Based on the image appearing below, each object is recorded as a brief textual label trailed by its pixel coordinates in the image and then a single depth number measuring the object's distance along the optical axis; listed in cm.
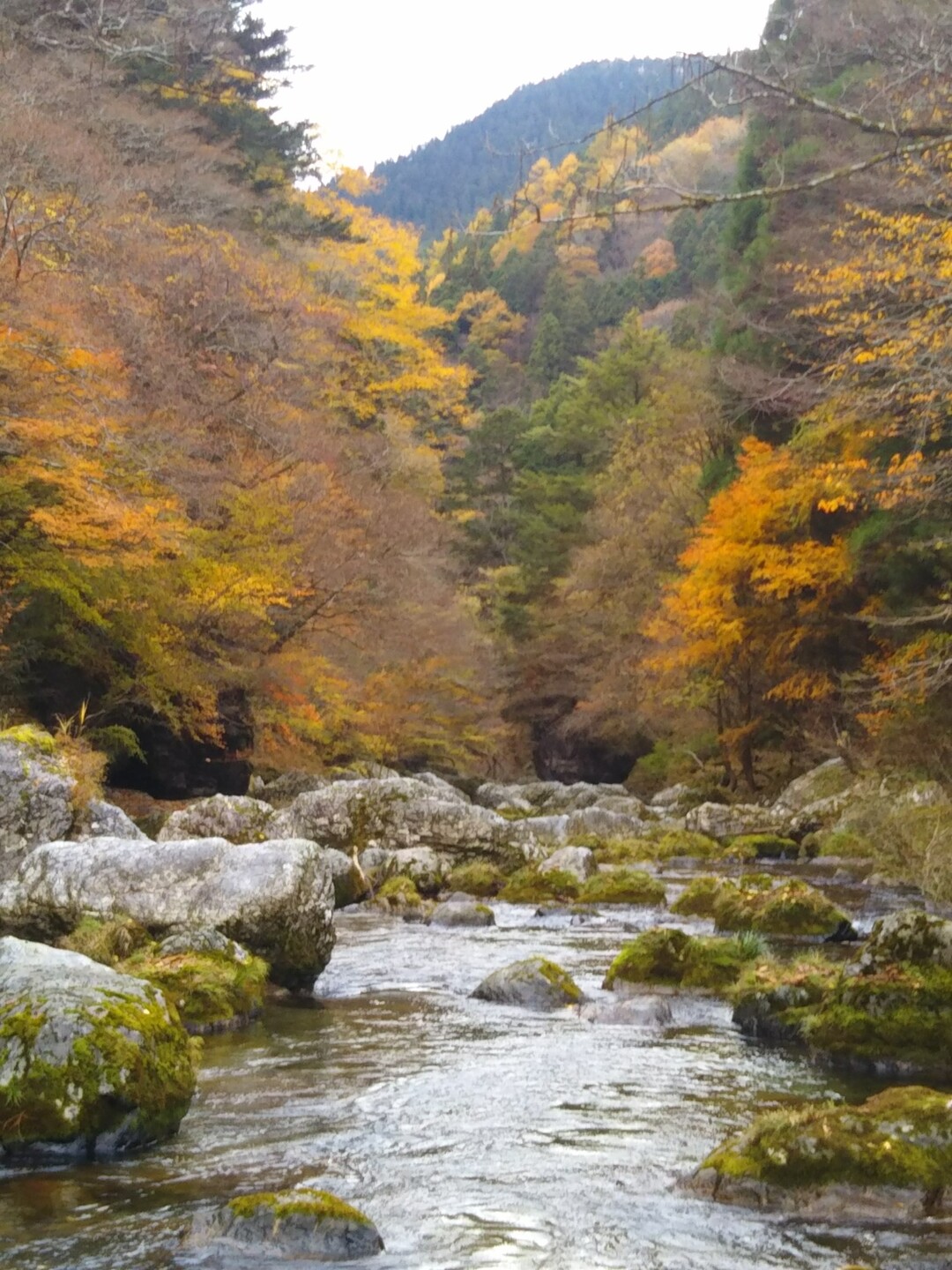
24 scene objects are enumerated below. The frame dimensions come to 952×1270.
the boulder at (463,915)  1320
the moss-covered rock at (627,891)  1462
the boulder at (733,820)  2298
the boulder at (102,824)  1112
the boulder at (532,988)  912
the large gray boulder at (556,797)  2845
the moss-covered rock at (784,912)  1138
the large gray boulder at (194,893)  921
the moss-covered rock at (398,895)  1420
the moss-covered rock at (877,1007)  714
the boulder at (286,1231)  431
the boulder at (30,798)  1050
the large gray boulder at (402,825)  1720
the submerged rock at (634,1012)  851
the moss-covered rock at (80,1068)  538
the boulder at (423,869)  1571
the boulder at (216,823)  1457
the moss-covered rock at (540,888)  1507
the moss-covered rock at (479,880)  1557
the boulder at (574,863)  1662
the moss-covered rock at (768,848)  1988
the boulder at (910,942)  765
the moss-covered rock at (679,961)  960
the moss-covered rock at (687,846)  1994
